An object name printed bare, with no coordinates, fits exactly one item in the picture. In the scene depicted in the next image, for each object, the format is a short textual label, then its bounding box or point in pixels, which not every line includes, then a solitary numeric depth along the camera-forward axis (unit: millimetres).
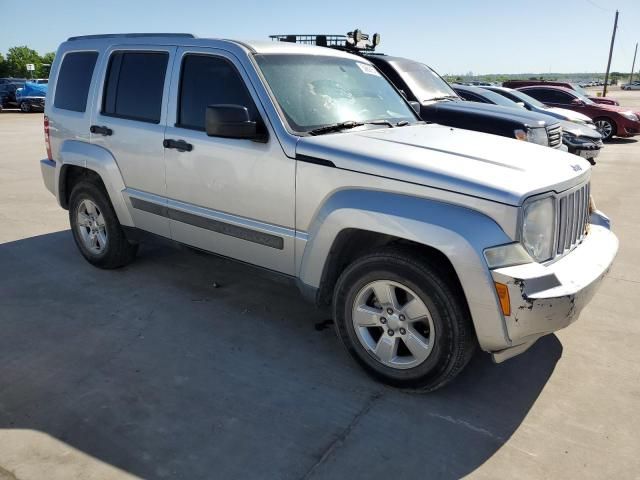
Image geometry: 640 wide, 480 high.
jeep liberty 2822
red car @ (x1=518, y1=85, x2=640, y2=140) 15883
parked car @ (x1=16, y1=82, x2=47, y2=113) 25906
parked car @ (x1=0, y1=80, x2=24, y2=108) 26547
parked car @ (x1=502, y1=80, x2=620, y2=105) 18409
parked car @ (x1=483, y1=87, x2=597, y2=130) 12164
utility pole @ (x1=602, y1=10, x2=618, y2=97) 38928
